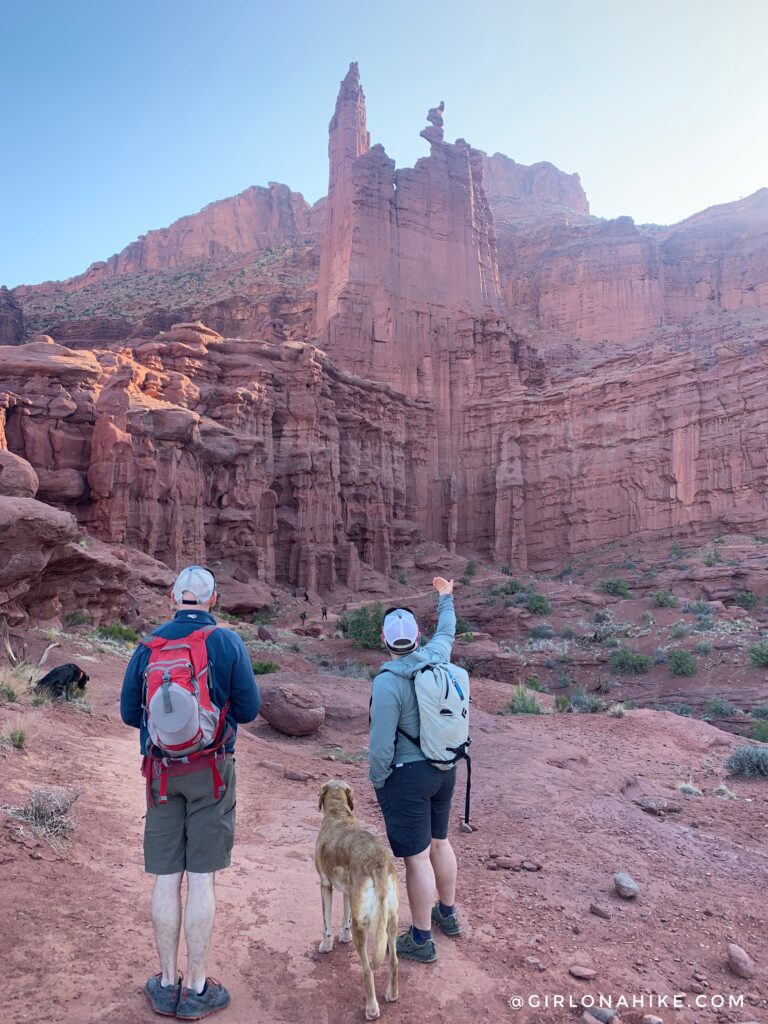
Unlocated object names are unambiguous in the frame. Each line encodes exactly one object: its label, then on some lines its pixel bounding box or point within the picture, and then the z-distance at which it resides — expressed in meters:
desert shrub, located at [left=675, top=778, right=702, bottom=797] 7.45
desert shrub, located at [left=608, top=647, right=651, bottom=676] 18.69
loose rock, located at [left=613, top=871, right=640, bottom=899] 4.31
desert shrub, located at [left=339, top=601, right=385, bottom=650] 21.02
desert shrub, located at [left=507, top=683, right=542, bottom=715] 12.47
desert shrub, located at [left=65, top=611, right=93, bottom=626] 14.75
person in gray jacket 3.25
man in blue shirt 2.79
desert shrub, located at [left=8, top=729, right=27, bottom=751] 5.53
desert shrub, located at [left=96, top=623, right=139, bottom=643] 14.90
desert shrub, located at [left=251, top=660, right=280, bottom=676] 14.86
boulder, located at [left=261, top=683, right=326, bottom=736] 9.65
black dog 7.79
